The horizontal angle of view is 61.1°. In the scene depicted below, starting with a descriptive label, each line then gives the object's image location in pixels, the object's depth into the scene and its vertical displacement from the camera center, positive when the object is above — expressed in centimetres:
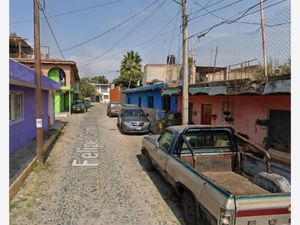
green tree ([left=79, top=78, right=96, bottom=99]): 6451 +562
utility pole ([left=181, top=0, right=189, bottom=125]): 1002 +205
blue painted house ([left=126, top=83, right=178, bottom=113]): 1759 +97
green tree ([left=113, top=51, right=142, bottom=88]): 5041 +803
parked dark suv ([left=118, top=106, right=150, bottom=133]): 1506 -66
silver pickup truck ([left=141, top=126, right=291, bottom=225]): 322 -121
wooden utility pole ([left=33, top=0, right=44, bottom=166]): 792 +84
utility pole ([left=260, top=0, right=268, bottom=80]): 771 +237
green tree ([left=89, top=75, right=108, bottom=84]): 12081 +1501
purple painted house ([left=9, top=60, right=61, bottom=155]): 719 +17
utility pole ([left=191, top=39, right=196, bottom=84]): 1615 +247
